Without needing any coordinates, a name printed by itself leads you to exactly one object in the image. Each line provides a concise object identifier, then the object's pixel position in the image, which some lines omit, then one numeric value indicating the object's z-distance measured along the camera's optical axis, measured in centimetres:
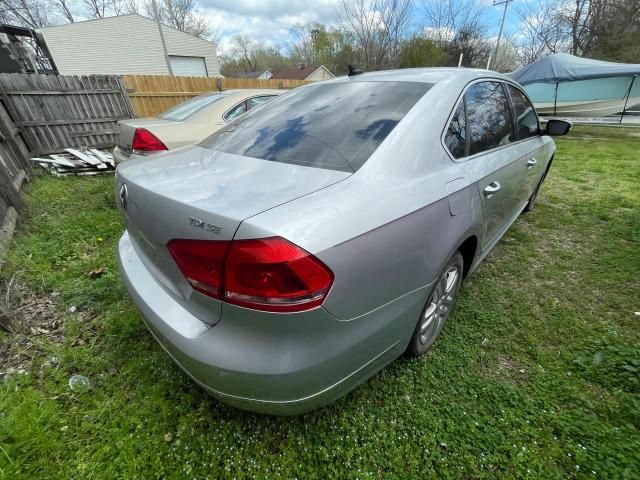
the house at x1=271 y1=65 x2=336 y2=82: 3706
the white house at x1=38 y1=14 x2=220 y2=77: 1950
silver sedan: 108
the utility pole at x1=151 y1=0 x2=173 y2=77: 1606
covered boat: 1170
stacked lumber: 572
